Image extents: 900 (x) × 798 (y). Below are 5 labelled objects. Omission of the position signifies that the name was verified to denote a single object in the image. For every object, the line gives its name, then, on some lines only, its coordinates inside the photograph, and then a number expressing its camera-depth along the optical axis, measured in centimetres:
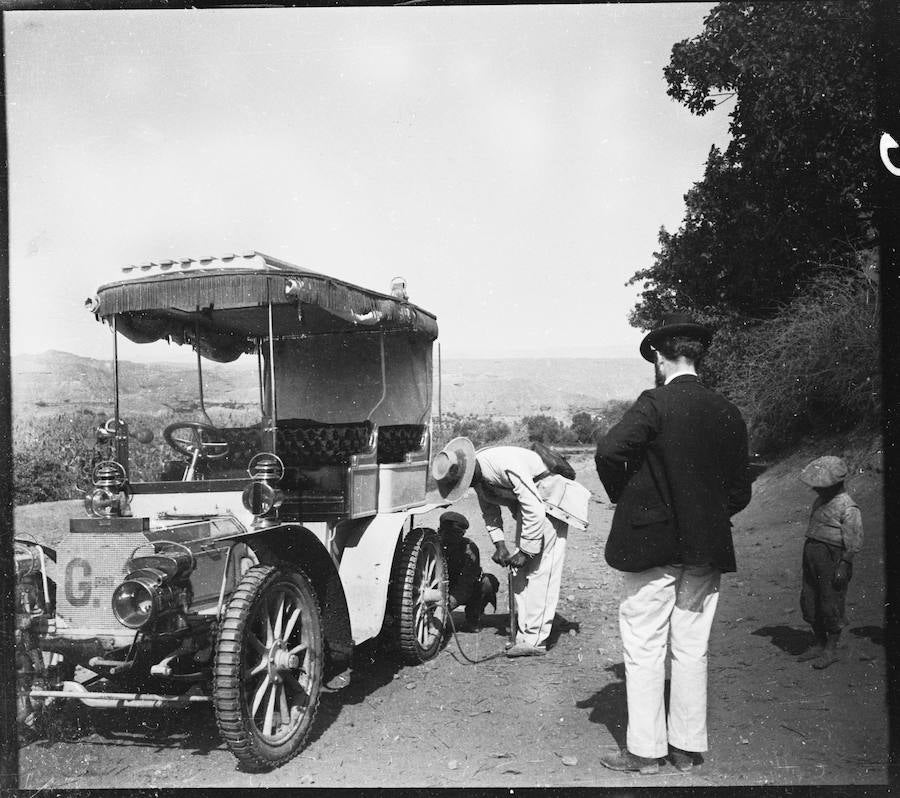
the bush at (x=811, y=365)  812
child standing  457
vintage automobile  349
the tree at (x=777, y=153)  524
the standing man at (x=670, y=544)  345
